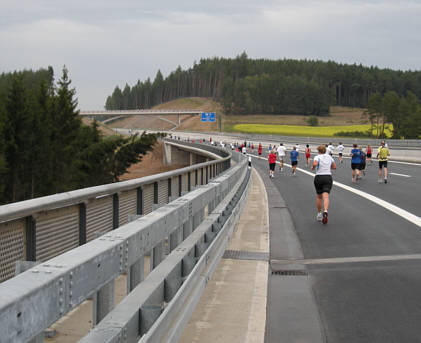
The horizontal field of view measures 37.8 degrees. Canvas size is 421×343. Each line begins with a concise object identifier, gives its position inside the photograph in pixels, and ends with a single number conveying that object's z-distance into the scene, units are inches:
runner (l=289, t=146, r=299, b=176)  1288.1
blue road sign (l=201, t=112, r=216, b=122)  4749.0
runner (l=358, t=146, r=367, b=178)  1074.7
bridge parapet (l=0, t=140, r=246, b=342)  92.8
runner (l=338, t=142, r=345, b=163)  1744.3
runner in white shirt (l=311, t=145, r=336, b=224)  577.3
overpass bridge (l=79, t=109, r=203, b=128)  7101.4
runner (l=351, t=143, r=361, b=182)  1050.1
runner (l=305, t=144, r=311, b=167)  1616.0
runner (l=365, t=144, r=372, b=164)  1573.6
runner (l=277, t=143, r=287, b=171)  1438.2
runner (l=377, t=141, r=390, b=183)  1026.7
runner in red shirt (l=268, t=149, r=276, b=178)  1264.8
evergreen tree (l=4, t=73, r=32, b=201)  2809.1
